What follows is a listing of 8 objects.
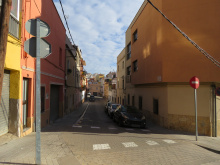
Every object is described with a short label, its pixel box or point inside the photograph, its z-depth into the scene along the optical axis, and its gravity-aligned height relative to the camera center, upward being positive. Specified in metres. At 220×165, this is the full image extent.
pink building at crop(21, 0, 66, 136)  6.84 +0.92
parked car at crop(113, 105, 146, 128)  10.05 -2.06
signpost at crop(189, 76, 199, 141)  6.95 +0.19
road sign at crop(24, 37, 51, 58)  3.18 +0.83
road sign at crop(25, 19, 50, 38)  3.17 +1.24
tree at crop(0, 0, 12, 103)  3.26 +1.25
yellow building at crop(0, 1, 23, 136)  5.71 -0.07
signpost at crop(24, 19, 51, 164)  3.11 +0.85
